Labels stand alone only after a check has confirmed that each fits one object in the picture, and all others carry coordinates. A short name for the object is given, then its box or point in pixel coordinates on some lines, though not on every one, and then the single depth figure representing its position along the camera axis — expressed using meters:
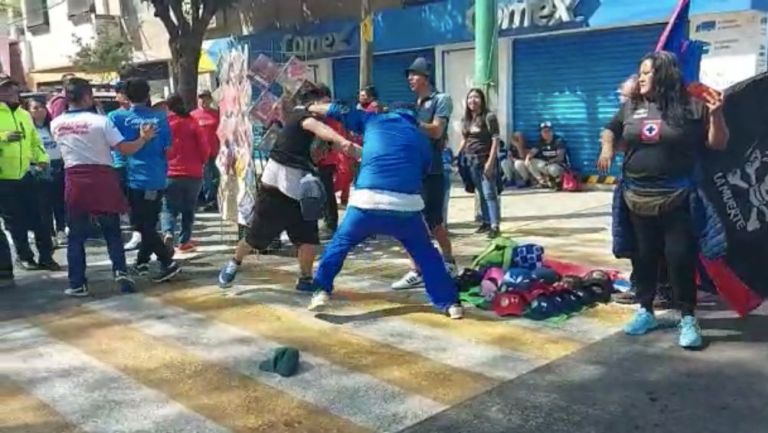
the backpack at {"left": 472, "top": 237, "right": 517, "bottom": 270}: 6.12
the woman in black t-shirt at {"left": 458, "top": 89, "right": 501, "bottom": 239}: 8.52
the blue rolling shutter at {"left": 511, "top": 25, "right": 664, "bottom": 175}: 12.91
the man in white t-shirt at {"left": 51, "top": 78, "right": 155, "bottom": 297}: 6.05
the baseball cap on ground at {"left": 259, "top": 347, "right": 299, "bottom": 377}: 4.48
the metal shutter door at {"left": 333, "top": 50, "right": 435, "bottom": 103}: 16.23
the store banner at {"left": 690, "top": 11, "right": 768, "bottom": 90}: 11.06
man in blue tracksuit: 5.21
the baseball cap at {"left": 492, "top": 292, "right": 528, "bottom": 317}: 5.53
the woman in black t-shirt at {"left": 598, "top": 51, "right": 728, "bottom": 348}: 4.61
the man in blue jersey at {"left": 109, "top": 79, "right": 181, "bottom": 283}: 6.78
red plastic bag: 13.03
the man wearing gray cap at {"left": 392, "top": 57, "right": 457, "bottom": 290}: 6.15
